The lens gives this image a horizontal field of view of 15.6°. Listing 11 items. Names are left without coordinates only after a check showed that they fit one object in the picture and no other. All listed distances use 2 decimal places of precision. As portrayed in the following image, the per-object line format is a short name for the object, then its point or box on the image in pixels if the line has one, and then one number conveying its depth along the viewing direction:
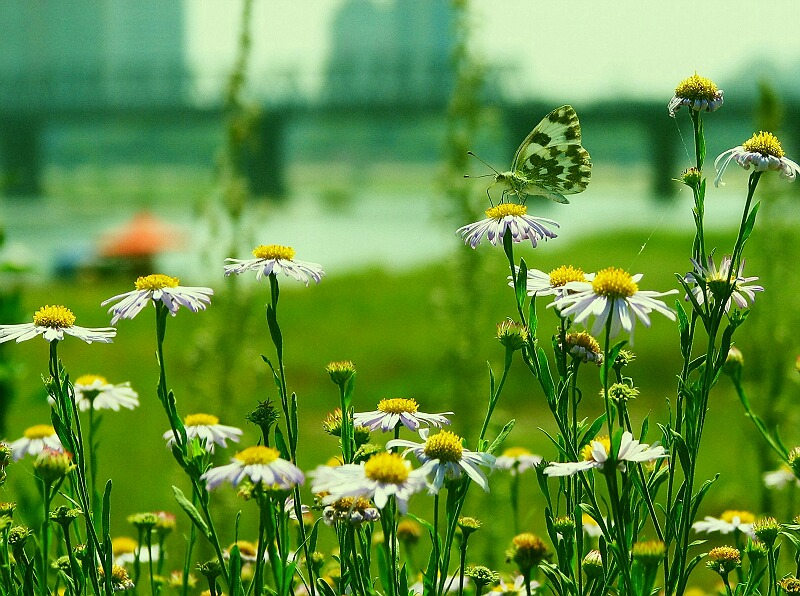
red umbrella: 18.77
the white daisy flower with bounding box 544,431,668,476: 0.83
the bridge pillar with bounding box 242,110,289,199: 36.55
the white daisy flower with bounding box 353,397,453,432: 0.87
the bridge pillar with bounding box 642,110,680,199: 35.88
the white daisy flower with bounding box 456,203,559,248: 0.88
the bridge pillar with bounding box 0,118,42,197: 43.52
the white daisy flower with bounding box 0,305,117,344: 0.86
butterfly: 0.96
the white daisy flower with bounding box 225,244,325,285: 0.87
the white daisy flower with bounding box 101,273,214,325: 0.86
